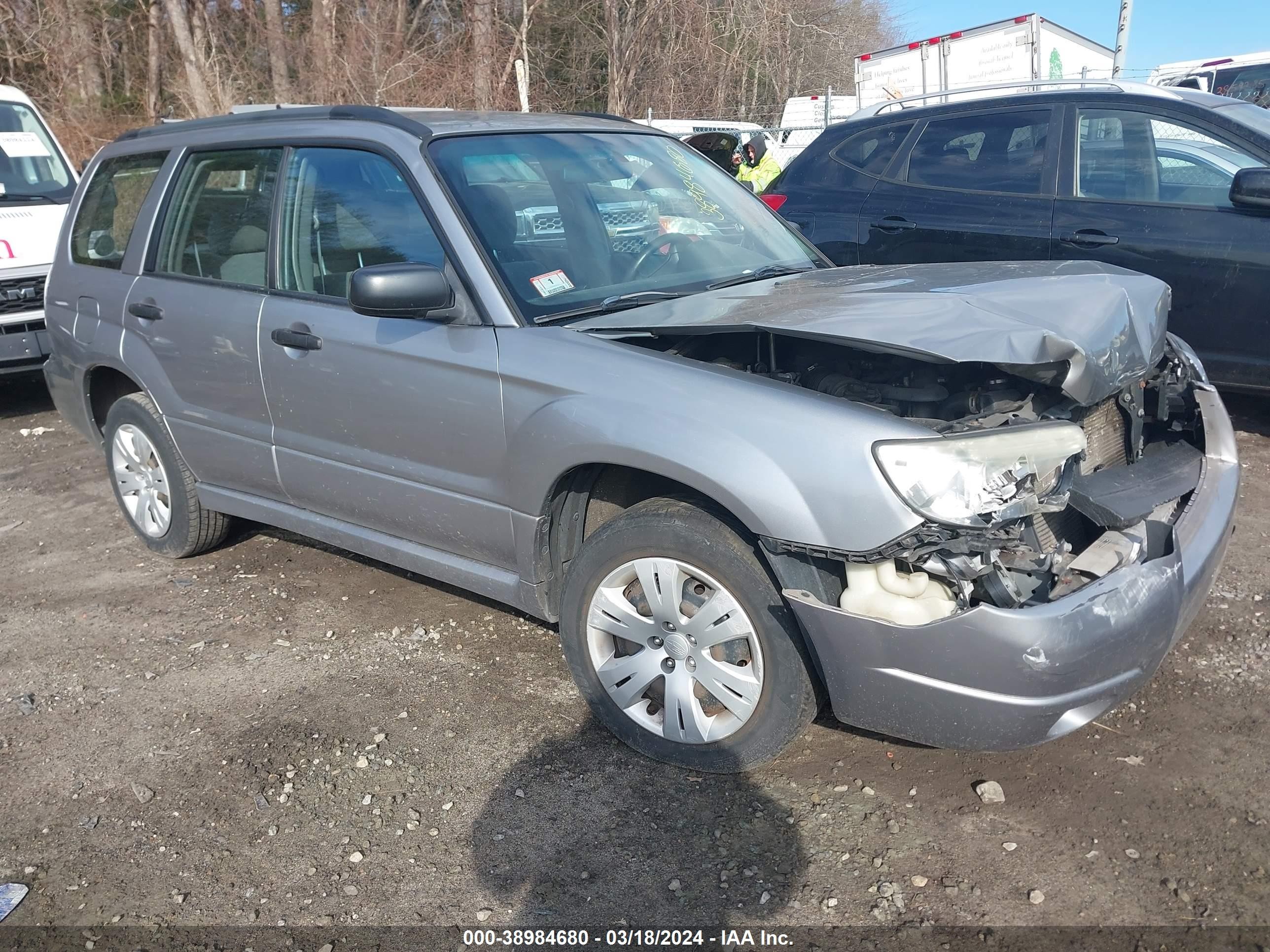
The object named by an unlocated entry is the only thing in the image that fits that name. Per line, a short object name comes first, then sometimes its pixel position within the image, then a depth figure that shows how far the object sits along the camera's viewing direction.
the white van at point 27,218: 7.41
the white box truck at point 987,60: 13.07
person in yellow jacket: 10.44
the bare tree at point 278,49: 19.19
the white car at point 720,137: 11.52
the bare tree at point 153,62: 20.39
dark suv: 5.29
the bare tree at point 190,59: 19.03
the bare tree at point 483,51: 18.33
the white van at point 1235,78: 13.59
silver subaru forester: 2.50
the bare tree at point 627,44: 20.67
